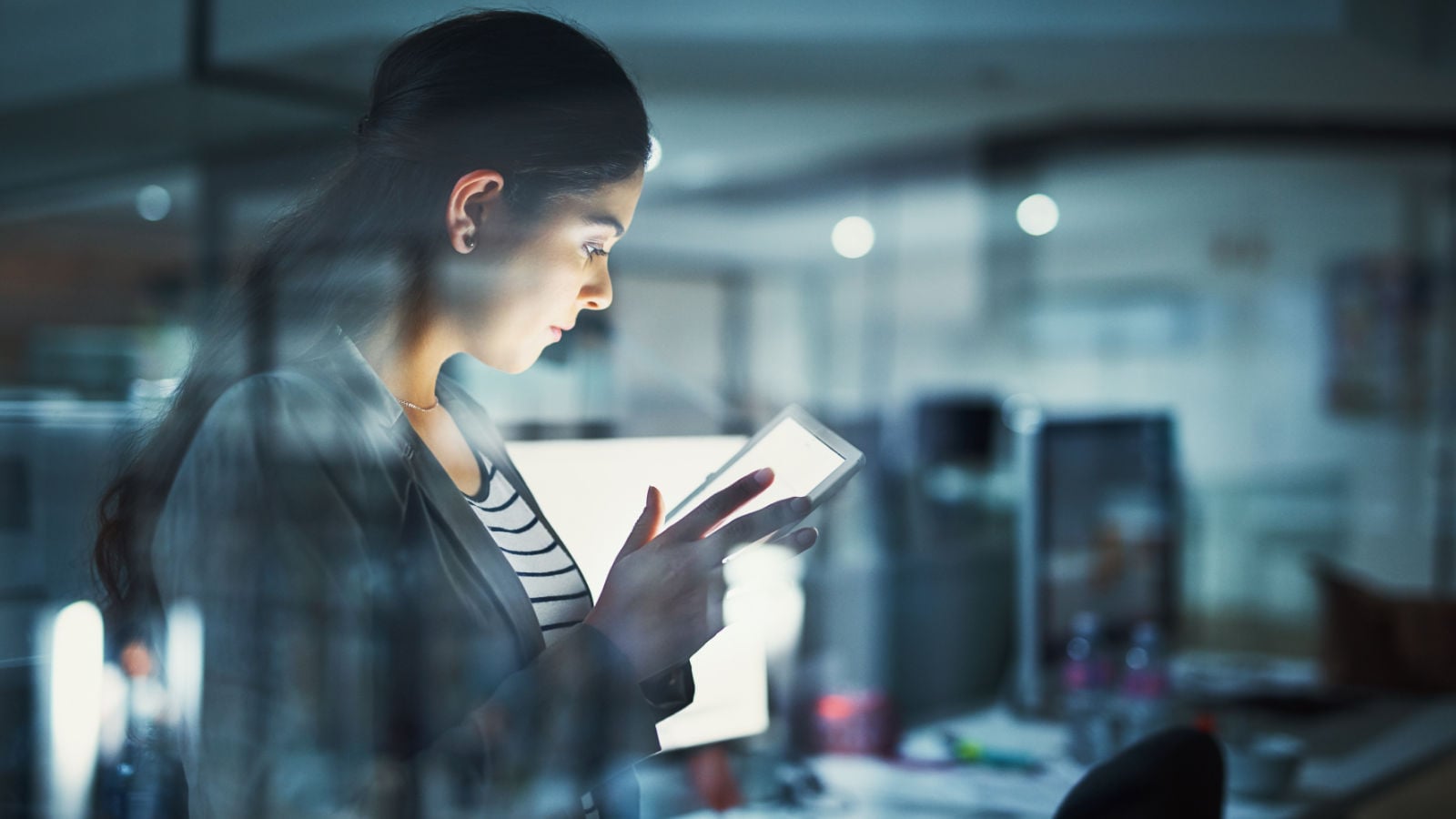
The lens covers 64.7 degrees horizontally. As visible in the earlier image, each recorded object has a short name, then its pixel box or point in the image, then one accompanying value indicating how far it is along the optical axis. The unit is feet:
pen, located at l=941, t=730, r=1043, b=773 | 5.01
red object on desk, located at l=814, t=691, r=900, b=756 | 5.17
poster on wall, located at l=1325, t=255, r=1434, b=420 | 14.87
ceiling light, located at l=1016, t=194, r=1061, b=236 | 15.94
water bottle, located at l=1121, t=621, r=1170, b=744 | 5.53
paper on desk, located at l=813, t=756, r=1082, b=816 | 4.50
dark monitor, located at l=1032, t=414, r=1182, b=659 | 6.40
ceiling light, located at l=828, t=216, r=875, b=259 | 19.15
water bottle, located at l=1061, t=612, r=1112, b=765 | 5.14
